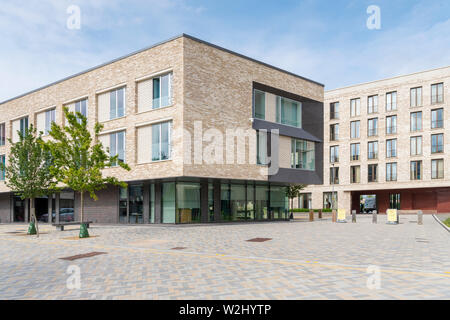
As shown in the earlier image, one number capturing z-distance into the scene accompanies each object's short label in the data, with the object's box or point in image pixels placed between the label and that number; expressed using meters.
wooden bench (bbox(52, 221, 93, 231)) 21.62
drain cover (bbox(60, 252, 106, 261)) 11.08
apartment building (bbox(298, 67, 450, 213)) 50.25
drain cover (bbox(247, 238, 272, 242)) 15.08
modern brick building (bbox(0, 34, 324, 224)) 23.88
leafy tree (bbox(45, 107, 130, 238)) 19.02
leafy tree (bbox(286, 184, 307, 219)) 39.76
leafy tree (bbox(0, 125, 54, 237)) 23.53
